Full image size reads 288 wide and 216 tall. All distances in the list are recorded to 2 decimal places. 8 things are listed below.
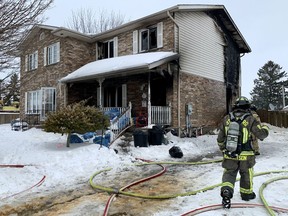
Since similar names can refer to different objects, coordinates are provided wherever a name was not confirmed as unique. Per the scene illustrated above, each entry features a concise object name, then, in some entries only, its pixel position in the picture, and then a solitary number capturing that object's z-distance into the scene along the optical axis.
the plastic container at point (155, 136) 10.20
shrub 8.26
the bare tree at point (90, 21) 35.00
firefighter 4.02
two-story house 12.60
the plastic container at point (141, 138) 9.84
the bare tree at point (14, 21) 5.98
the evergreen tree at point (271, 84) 47.38
